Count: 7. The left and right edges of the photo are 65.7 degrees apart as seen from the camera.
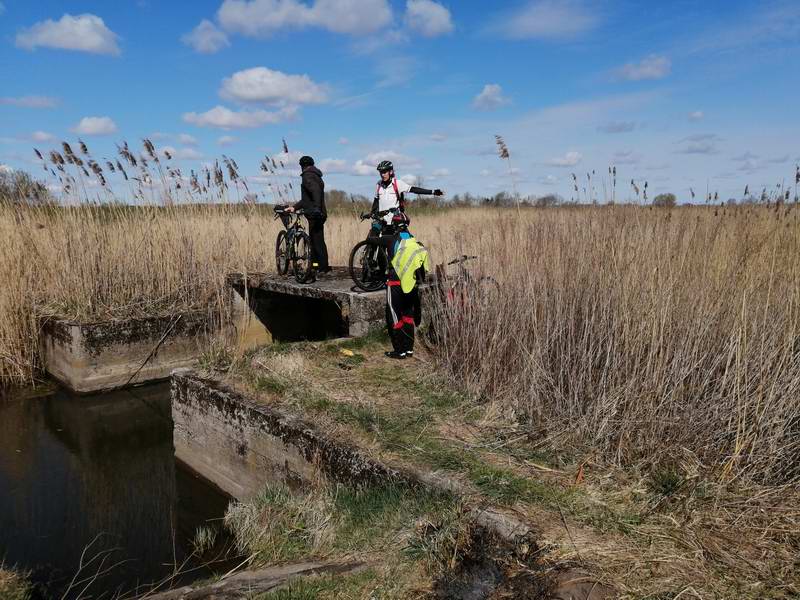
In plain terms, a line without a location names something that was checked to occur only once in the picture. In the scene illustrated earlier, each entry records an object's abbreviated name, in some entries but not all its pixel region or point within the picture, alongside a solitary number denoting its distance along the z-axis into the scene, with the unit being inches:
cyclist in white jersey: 290.4
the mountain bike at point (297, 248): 343.3
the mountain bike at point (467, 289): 210.8
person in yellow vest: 231.5
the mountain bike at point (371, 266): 304.3
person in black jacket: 337.7
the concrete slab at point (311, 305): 286.4
